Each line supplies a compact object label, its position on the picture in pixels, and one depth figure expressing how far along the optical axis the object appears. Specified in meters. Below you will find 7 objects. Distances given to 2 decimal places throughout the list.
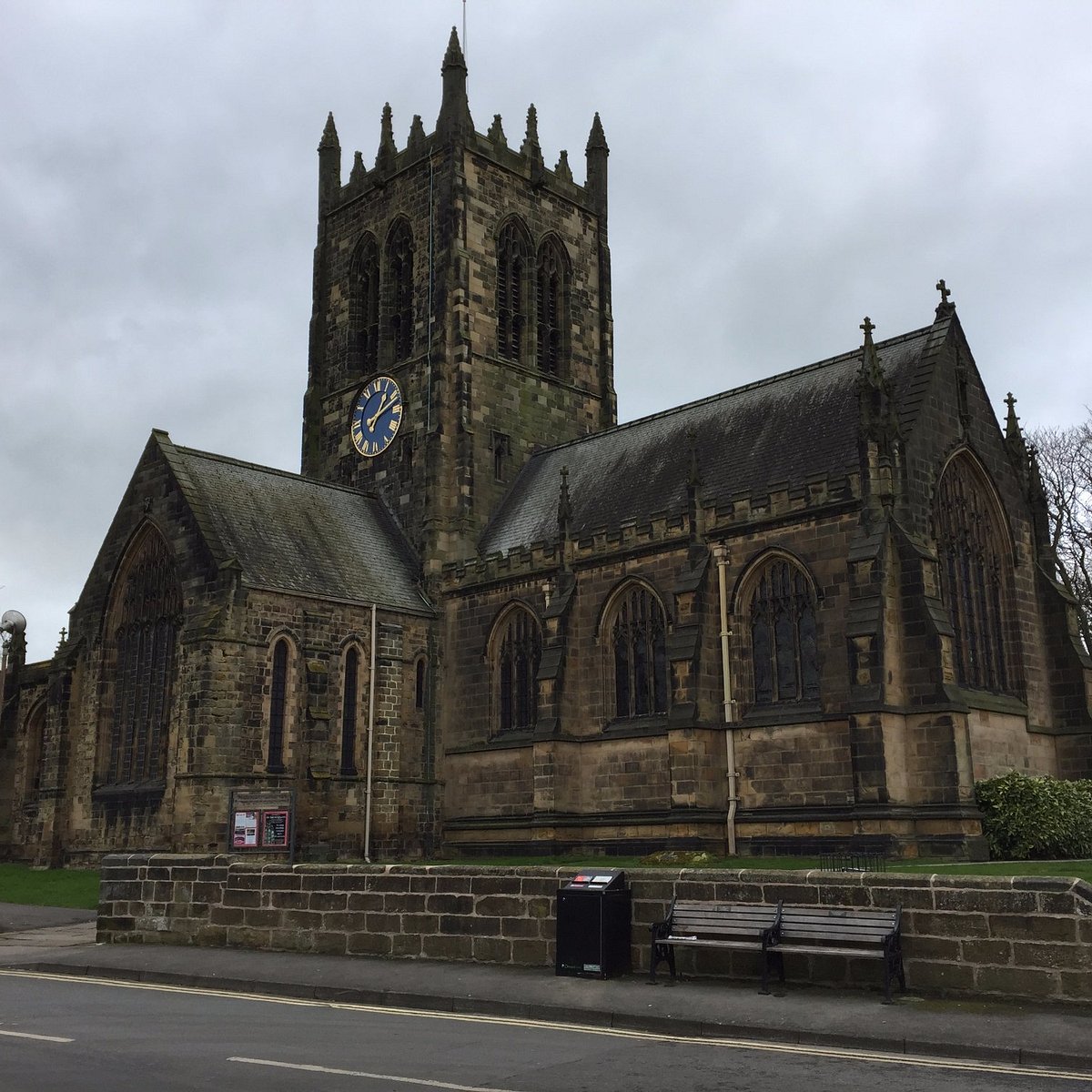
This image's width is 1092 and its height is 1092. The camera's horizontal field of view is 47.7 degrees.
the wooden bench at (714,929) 13.52
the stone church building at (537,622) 27.22
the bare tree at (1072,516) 41.12
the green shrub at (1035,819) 25.36
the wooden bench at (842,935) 12.66
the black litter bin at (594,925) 14.49
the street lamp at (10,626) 39.50
